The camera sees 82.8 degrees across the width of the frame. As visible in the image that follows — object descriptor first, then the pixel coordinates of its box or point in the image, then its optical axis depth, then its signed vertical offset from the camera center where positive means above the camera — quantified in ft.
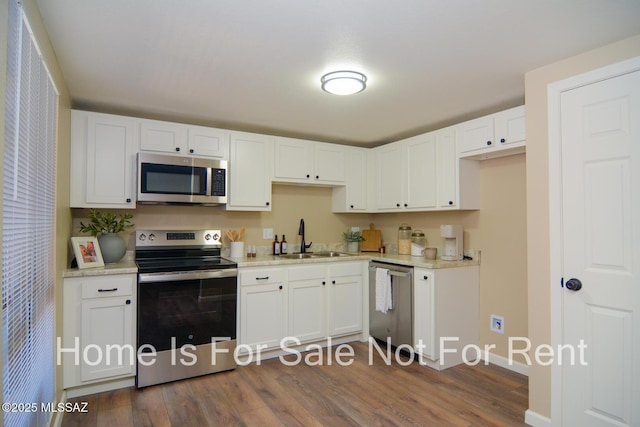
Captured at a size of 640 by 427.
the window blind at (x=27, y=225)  4.18 -0.08
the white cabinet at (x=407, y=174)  11.47 +1.52
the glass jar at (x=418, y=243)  12.29 -0.83
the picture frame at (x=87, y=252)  8.82 -0.80
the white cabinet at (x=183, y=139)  10.11 +2.34
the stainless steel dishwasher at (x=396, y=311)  10.92 -2.88
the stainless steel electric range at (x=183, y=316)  9.09 -2.54
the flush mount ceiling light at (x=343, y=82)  7.72 +2.98
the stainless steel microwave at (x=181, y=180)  9.84 +1.12
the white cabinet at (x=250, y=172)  11.31 +1.52
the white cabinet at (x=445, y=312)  10.28 -2.73
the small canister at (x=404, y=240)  12.94 -0.75
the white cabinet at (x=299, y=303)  10.59 -2.61
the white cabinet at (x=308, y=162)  12.14 +1.99
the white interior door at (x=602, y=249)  6.26 -0.56
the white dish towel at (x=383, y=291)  11.51 -2.29
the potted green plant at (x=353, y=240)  13.93 -0.81
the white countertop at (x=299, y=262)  8.64 -1.26
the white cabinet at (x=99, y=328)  8.38 -2.58
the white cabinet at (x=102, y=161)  9.29 +1.55
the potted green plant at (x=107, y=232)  9.78 -0.35
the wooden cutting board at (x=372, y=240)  14.35 -0.85
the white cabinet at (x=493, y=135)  8.96 +2.22
